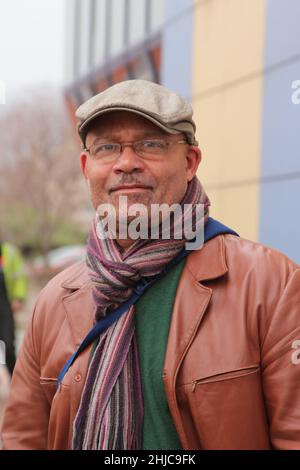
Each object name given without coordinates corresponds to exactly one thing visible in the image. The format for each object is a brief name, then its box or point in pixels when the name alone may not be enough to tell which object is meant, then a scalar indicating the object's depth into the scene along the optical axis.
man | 2.05
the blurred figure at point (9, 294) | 6.52
